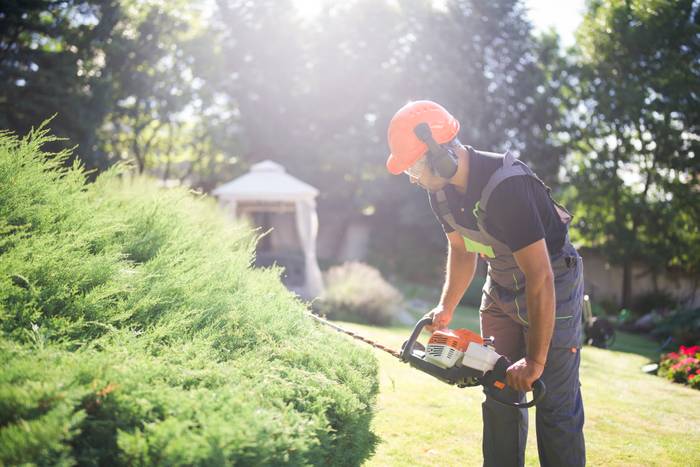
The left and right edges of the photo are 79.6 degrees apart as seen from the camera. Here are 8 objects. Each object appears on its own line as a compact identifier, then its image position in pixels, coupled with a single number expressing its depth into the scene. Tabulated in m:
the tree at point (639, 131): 15.21
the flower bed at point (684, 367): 5.48
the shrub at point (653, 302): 15.90
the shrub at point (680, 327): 8.29
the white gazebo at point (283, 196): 9.71
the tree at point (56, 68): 11.69
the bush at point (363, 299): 8.67
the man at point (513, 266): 1.93
